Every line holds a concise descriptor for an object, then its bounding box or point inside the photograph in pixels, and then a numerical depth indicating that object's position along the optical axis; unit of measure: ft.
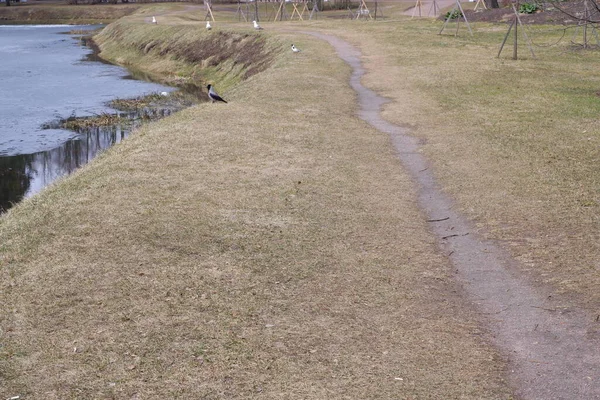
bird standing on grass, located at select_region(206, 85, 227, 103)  68.03
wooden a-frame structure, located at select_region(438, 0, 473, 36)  131.52
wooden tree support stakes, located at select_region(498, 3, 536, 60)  99.07
